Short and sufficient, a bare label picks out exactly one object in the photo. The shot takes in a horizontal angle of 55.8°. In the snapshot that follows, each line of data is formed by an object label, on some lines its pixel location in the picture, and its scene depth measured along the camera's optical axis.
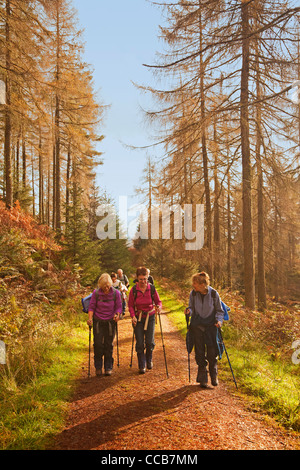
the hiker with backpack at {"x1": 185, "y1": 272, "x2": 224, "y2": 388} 5.03
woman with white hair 5.49
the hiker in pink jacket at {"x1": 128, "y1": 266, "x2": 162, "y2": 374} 5.66
